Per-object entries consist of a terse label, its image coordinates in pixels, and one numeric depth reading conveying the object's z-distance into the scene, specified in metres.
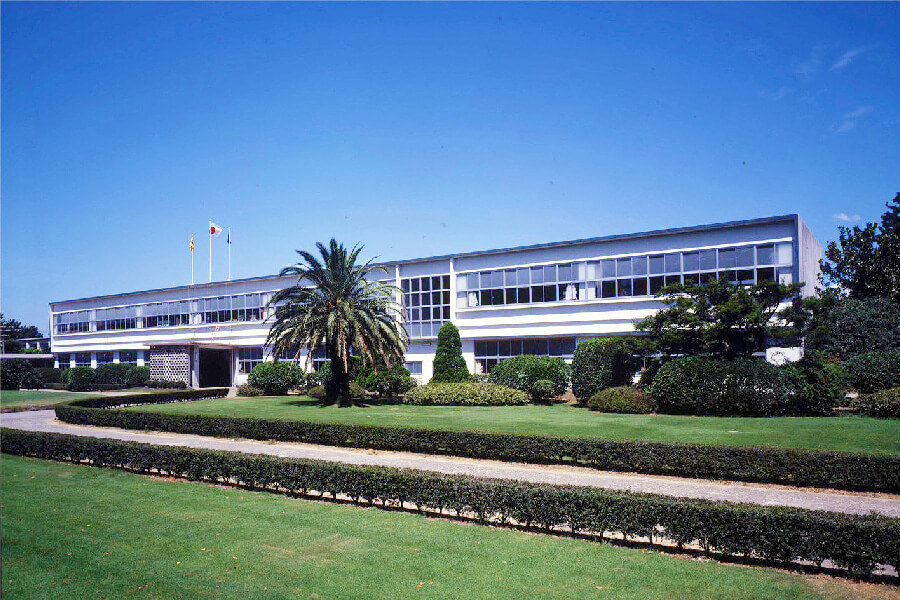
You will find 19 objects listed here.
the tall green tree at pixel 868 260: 42.72
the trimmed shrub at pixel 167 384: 47.06
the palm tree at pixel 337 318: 31.11
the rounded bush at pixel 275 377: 41.16
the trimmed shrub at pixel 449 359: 36.38
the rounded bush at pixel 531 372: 33.06
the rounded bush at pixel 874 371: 24.03
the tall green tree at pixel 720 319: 25.23
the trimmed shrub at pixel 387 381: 36.56
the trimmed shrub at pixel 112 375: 52.44
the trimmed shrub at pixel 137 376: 51.16
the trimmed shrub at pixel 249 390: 41.50
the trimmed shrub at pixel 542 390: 32.06
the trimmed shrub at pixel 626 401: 25.59
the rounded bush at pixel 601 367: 29.50
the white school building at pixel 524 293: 31.09
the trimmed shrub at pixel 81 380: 50.88
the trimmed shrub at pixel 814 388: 22.75
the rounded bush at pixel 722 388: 23.12
